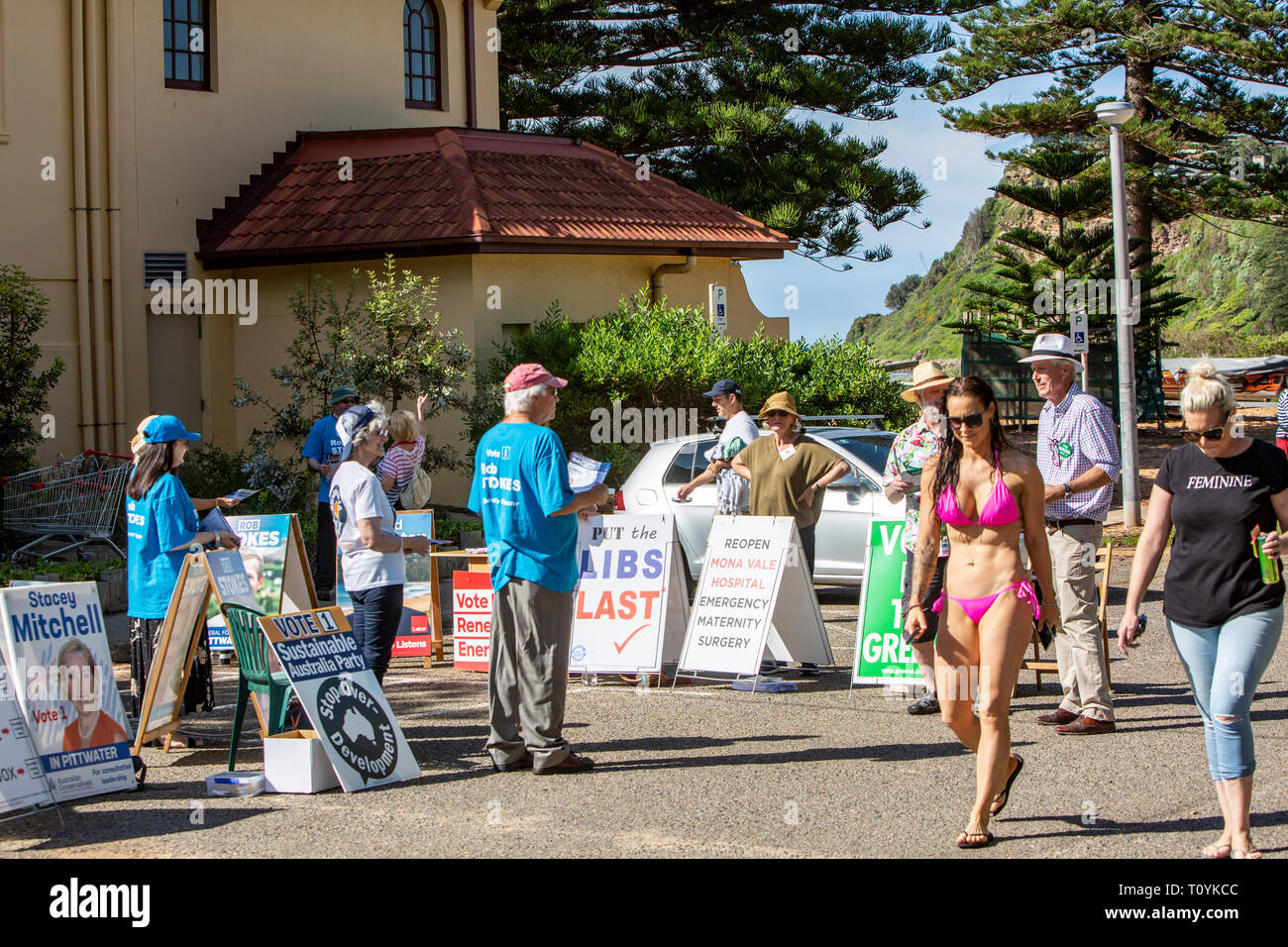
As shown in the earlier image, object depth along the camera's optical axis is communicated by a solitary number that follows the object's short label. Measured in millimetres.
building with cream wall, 18094
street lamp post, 17672
